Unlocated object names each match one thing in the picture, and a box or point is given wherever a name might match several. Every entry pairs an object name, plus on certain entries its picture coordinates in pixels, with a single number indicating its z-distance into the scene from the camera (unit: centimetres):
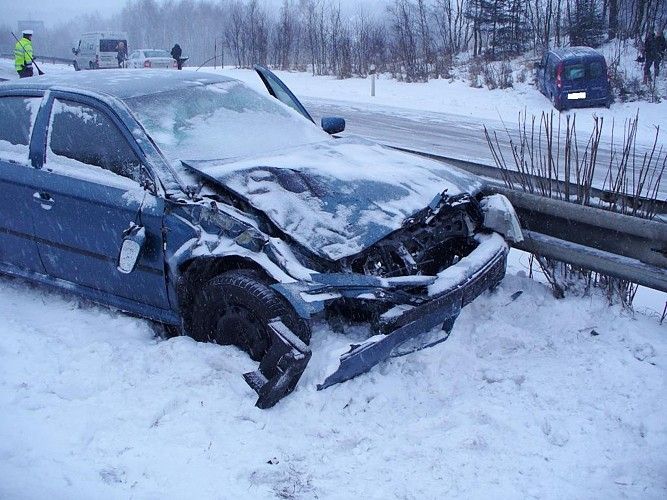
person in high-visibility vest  1559
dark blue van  1662
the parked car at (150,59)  2353
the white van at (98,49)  2947
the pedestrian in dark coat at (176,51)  2243
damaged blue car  327
